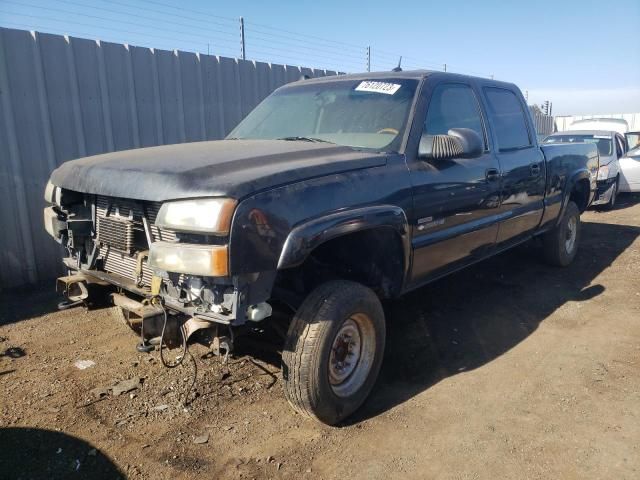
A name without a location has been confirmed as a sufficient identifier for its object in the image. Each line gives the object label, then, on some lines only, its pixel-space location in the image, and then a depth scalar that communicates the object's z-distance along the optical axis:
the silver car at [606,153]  10.33
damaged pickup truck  2.43
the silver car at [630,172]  11.65
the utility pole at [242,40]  8.21
